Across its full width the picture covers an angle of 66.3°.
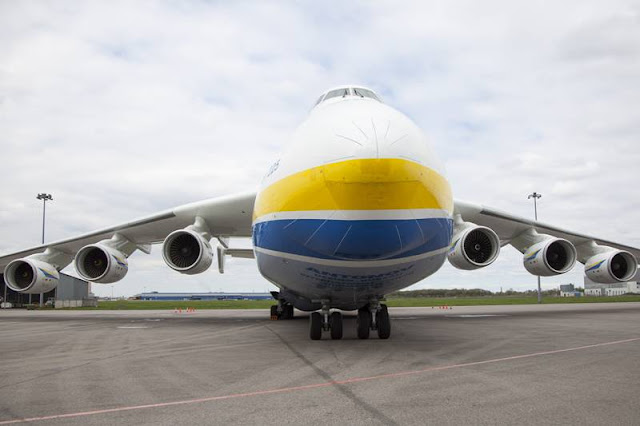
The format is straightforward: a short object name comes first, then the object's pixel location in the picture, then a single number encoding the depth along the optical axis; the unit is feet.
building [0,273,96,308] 122.55
